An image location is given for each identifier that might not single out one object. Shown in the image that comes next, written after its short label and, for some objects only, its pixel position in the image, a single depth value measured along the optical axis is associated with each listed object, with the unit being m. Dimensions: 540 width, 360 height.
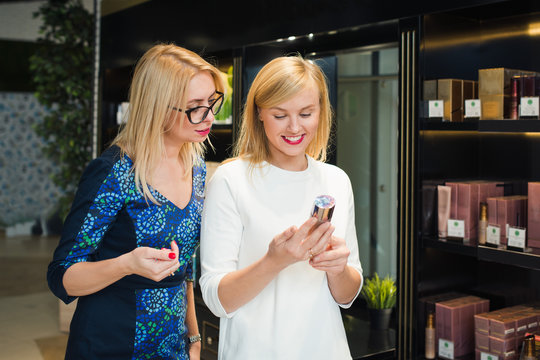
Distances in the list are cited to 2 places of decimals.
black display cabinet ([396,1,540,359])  2.40
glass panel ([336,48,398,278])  3.74
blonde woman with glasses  1.57
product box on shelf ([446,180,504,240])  2.39
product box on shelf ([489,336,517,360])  2.28
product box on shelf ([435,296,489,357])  2.44
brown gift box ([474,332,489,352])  2.35
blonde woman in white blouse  1.47
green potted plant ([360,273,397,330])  3.25
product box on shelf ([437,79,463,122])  2.36
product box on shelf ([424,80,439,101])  2.39
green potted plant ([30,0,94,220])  5.73
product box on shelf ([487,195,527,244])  2.27
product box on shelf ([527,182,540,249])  2.19
